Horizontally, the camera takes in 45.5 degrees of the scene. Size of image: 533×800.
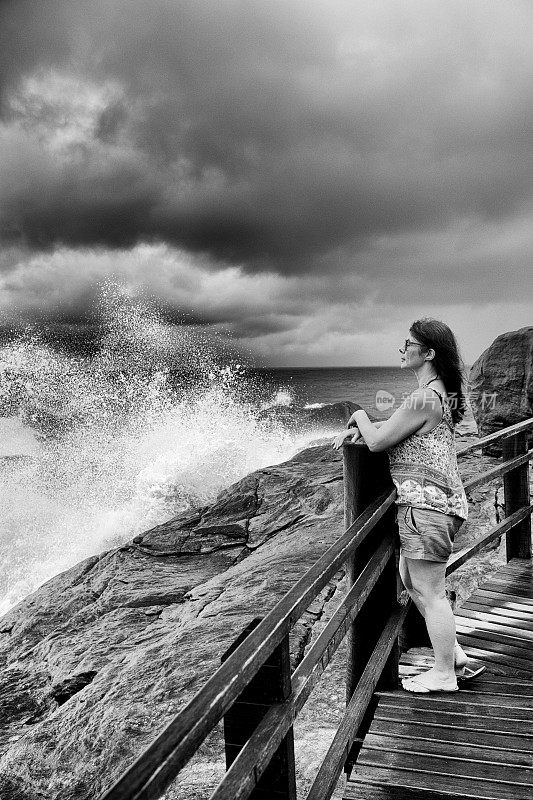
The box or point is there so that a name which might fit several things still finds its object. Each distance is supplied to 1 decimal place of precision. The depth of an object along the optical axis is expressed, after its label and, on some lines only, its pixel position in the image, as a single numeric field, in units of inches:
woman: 119.6
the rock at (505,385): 546.6
